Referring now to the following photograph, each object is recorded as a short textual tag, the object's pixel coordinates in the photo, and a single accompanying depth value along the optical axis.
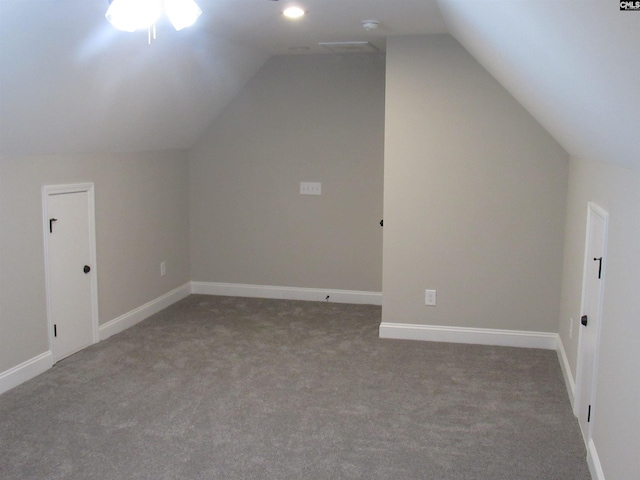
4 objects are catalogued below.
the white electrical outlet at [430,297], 4.75
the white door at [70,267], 4.14
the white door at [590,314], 2.91
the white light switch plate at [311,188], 5.90
